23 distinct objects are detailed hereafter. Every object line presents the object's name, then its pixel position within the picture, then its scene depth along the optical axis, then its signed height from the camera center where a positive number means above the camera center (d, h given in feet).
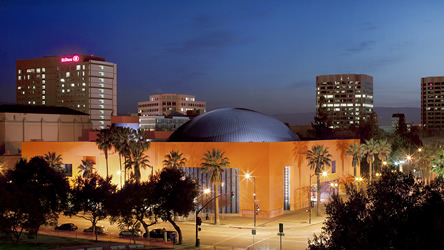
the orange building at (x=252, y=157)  249.96 -1.32
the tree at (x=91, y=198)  184.24 -16.83
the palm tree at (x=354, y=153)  318.04 +1.15
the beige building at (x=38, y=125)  469.57 +30.65
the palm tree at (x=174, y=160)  251.80 -2.90
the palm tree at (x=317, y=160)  258.57 -2.84
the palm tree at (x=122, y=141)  262.26 +6.96
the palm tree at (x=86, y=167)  283.53 -7.49
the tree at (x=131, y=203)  173.58 -17.54
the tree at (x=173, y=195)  185.98 -15.94
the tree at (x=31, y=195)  153.79 -13.99
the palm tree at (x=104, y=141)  269.23 +7.43
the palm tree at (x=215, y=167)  230.27 -5.99
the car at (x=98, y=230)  200.41 -31.51
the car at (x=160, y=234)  186.99 -31.18
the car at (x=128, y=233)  192.42 -31.48
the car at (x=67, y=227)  204.74 -30.79
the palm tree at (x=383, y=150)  335.06 +3.34
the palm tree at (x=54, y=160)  288.30 -3.43
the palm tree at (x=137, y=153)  254.88 +0.75
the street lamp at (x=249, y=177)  241.90 -11.54
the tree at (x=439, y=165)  238.25 -5.17
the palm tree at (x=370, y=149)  326.85 +3.91
